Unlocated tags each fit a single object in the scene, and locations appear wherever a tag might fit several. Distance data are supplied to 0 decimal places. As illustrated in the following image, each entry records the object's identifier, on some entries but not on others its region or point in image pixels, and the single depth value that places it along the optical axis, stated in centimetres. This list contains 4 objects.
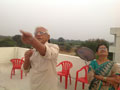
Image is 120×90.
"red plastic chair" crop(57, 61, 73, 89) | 270
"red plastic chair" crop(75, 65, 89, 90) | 232
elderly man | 87
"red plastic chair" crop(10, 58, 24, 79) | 329
